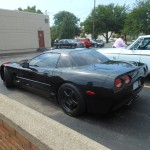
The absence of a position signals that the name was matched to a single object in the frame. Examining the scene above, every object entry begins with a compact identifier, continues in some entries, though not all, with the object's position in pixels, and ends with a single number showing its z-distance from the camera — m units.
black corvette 3.61
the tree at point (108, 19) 48.91
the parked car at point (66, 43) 27.86
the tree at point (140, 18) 26.08
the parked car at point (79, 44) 27.19
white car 6.52
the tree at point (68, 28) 53.25
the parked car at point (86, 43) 20.99
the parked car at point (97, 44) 30.78
